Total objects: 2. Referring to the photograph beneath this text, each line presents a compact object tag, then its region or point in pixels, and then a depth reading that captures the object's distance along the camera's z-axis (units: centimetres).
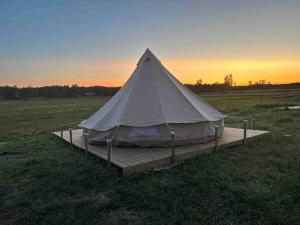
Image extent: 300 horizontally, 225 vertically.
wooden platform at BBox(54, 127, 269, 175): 557
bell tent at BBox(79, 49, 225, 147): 692
